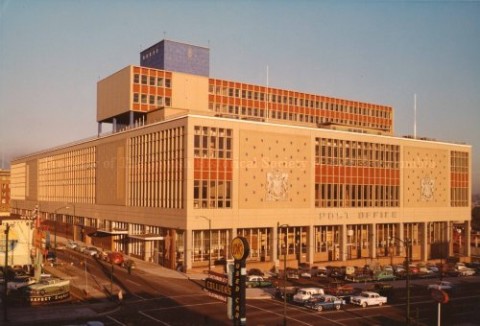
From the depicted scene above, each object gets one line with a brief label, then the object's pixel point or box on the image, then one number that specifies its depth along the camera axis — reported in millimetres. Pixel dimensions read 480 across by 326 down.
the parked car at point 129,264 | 75506
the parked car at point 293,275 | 75125
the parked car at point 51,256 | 84125
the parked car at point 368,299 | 58344
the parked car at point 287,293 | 60434
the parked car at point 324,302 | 55312
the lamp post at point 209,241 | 78150
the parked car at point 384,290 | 64875
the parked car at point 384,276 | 76688
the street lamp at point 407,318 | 43519
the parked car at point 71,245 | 103250
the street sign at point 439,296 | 44906
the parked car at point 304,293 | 57531
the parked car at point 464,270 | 87625
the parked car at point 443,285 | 68762
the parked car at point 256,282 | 66688
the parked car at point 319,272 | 80925
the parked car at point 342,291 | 61484
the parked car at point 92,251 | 91500
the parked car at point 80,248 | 97712
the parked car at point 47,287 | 56169
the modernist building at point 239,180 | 82125
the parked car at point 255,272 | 76419
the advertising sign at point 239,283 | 31109
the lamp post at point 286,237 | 84231
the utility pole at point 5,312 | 47603
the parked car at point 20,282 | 59644
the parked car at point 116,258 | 82925
